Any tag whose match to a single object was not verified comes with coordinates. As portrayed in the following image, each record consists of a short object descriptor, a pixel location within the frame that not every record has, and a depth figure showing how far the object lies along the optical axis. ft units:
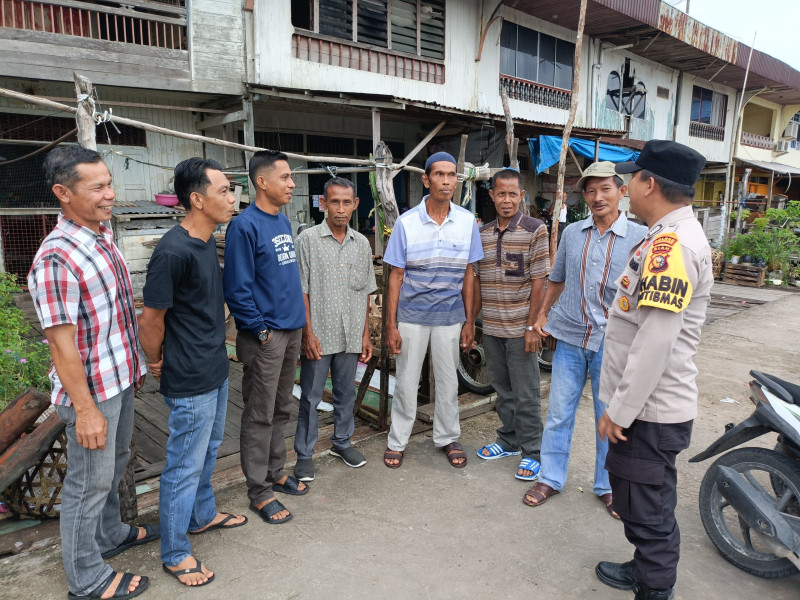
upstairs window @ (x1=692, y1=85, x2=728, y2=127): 64.08
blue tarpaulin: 37.52
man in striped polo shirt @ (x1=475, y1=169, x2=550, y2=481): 11.76
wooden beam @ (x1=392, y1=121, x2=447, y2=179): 31.37
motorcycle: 8.30
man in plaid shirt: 6.88
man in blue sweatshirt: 9.40
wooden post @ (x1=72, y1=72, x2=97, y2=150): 9.85
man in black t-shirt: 7.91
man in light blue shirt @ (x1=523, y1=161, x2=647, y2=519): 10.15
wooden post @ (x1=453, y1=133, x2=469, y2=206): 27.02
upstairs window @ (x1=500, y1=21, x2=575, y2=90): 43.39
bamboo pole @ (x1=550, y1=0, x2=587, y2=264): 26.20
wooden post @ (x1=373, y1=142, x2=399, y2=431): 13.65
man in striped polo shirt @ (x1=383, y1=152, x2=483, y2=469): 11.79
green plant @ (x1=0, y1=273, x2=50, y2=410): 11.59
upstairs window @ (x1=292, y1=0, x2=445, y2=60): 33.19
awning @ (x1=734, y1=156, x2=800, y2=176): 68.13
